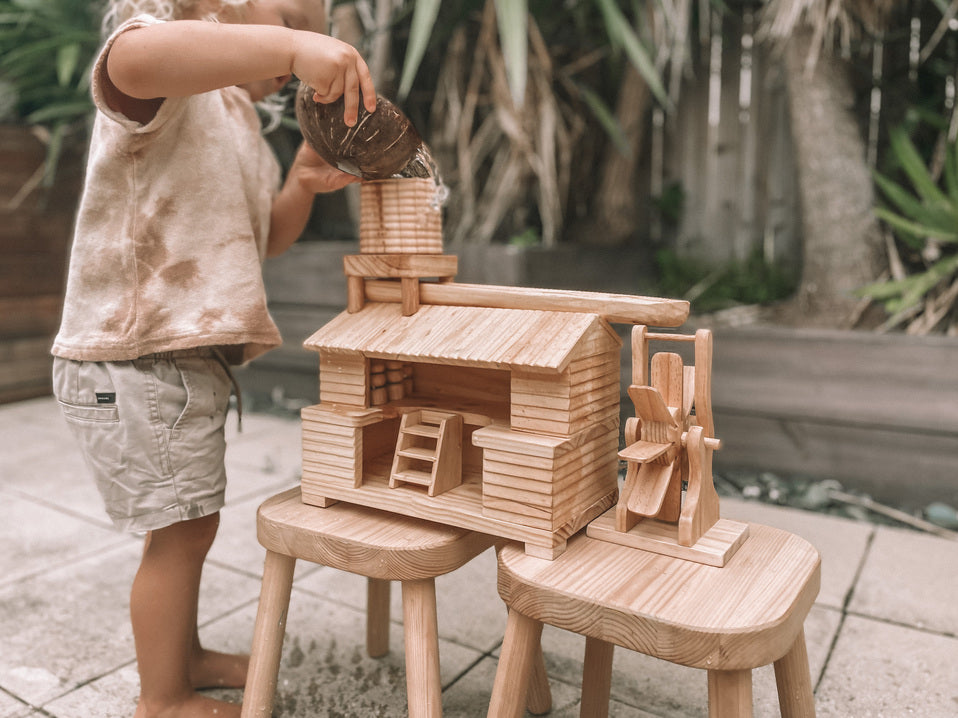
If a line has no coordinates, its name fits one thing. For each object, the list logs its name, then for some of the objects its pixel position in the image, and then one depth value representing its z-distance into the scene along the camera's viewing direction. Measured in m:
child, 1.11
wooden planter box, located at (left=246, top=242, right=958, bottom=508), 2.20
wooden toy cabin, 0.94
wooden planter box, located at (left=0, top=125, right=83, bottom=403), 3.54
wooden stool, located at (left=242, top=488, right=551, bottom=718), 1.00
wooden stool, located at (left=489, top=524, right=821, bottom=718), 0.79
